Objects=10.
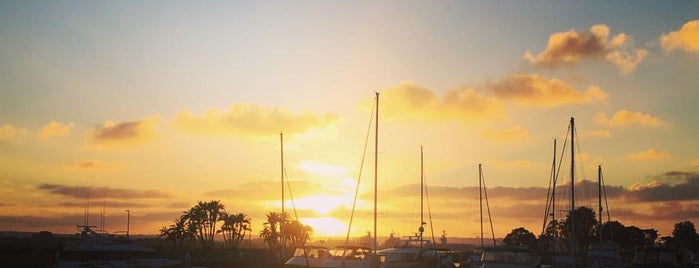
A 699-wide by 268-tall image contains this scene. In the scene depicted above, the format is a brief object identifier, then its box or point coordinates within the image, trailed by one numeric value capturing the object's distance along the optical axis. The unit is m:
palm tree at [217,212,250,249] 105.25
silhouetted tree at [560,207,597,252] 115.38
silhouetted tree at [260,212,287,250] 107.59
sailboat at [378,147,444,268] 52.28
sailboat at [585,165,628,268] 53.12
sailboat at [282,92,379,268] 42.97
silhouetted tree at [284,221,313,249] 108.81
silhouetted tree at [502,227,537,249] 125.78
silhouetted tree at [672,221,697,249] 125.06
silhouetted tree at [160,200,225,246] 101.38
